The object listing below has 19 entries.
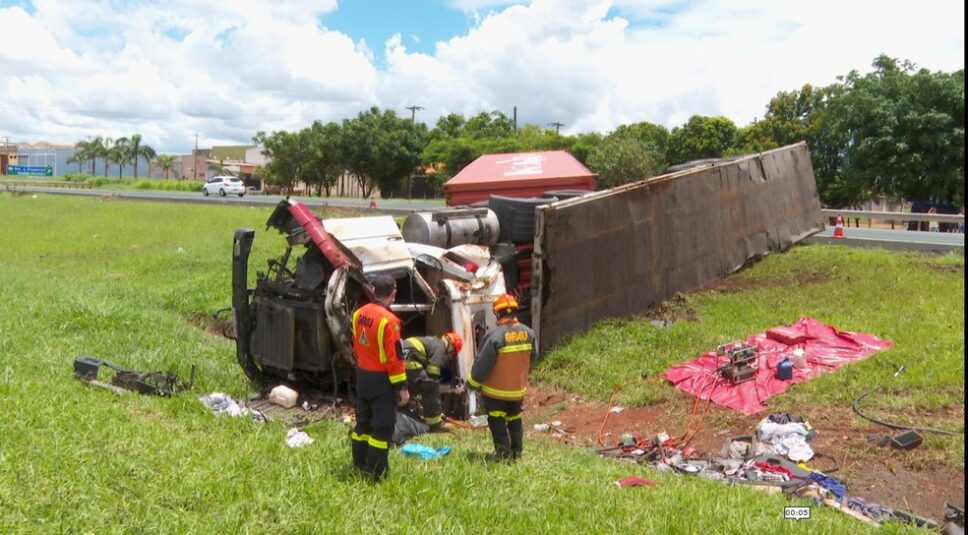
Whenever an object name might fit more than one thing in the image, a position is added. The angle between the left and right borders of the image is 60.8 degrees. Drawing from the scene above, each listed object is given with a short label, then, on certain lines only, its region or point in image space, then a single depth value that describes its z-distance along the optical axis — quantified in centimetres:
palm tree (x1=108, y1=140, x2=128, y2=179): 8488
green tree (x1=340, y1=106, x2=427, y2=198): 4891
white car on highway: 4325
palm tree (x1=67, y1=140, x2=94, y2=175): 8669
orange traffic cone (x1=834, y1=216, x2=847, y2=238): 1478
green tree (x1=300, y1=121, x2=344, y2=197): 5066
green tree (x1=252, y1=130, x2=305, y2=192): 5288
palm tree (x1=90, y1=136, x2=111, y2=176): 8569
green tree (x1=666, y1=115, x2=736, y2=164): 4284
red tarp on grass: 789
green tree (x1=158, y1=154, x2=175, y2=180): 8806
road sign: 9125
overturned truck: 766
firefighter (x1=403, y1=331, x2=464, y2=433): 604
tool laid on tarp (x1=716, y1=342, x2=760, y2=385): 808
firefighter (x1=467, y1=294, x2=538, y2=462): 588
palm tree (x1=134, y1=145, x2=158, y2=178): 8469
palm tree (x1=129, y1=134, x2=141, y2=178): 8406
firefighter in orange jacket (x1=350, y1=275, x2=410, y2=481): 524
